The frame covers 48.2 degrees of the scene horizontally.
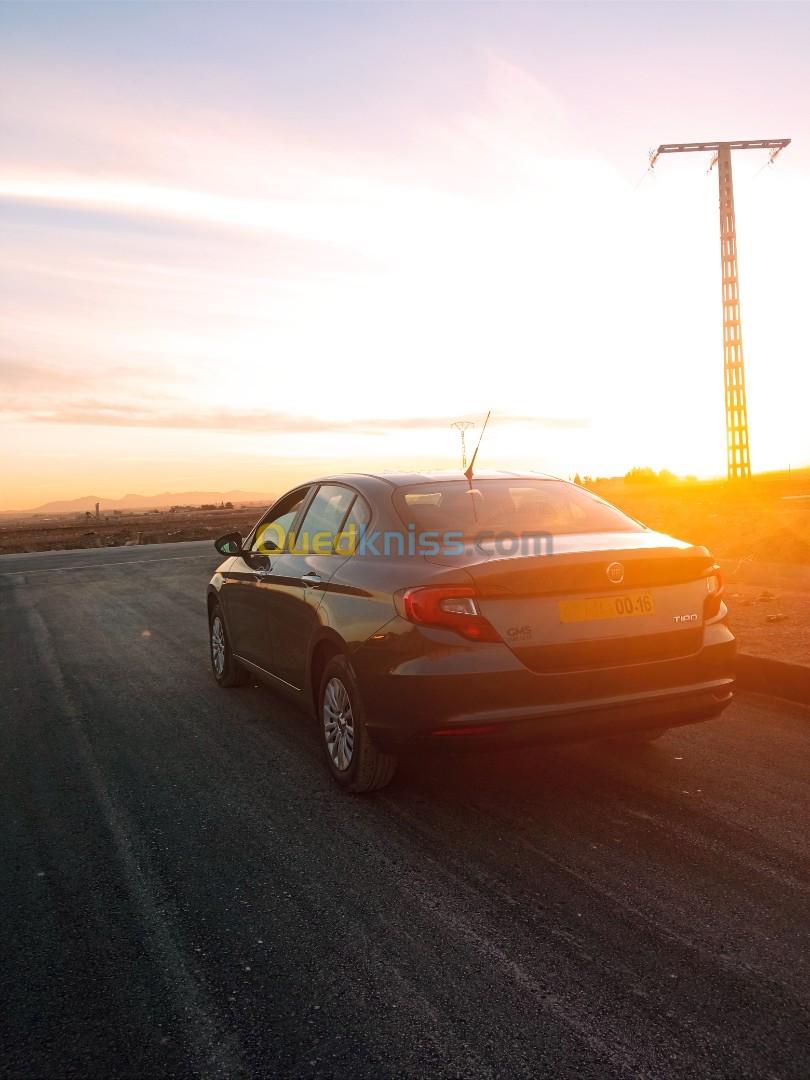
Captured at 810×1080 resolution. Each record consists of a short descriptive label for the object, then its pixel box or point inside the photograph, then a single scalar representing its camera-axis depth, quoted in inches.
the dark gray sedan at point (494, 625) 157.5
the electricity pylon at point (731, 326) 1311.5
